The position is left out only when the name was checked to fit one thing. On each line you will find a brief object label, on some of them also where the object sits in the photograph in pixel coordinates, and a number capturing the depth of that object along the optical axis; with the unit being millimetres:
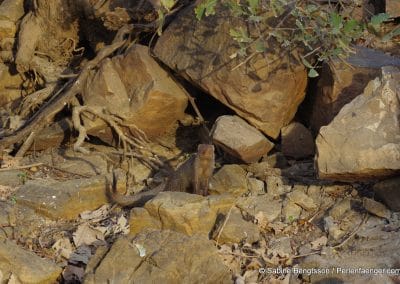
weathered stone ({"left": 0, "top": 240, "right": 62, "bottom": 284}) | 8906
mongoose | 12133
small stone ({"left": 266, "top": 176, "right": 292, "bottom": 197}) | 11805
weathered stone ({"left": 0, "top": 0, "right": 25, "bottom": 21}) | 17641
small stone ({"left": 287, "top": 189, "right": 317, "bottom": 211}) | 11075
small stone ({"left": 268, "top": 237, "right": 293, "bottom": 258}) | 9789
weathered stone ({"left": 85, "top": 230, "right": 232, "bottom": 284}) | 8375
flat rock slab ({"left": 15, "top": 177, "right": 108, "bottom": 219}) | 11625
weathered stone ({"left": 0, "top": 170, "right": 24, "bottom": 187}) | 12695
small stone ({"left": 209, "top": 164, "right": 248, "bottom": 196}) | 12086
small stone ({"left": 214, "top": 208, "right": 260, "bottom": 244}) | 10070
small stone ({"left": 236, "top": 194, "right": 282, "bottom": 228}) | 10920
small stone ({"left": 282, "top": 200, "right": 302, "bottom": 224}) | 10937
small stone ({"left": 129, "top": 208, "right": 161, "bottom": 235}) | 10094
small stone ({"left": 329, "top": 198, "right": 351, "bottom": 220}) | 10695
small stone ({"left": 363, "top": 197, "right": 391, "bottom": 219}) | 10295
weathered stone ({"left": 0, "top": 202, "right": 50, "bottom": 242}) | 10953
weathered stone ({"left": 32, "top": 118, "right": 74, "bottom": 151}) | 14336
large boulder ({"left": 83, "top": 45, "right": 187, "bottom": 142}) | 13531
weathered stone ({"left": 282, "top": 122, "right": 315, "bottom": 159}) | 12662
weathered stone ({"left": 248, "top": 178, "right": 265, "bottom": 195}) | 12070
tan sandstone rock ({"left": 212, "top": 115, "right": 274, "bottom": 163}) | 12180
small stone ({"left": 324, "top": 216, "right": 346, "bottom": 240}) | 10148
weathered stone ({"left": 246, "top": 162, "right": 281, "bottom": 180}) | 12406
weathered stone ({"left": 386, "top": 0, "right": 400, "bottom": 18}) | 14250
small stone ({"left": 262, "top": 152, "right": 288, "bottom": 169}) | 12789
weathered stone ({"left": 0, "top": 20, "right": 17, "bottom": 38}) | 17547
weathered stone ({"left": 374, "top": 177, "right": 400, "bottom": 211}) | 10305
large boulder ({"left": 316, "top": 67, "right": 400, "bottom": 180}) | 10234
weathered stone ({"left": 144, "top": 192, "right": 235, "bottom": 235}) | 9969
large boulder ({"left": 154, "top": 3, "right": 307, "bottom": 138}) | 12273
